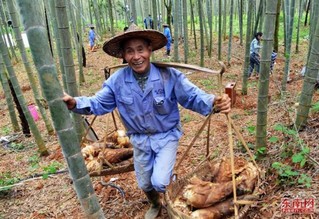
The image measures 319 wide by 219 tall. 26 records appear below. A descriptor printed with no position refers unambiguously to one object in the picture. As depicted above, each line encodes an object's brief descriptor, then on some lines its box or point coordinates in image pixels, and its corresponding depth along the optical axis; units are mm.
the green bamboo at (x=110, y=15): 13930
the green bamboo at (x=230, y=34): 9211
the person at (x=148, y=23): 13628
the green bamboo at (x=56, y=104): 1157
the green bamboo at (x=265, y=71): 2414
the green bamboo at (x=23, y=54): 4102
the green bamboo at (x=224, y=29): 13337
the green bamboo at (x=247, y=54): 6234
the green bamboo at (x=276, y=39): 7169
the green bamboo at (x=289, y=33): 5439
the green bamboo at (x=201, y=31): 8898
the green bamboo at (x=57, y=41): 4225
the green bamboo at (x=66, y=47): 2932
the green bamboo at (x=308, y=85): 2766
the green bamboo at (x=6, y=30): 8674
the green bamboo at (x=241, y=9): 7930
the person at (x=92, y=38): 13812
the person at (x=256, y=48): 8039
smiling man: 2262
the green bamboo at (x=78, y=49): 9178
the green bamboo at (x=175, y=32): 8469
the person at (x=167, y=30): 11045
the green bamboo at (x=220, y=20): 8839
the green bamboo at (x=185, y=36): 9276
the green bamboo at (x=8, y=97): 4902
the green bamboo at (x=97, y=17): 15771
